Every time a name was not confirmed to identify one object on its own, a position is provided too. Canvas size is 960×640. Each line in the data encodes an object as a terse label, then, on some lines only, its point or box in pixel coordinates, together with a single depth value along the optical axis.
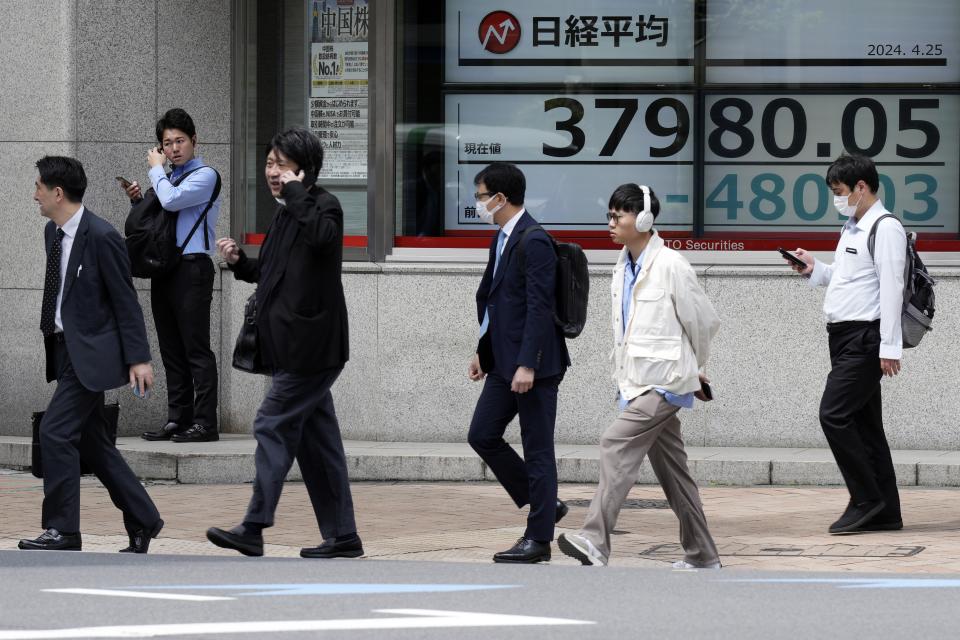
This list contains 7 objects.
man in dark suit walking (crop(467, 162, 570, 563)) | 15.77
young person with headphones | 15.11
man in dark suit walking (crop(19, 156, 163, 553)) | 15.52
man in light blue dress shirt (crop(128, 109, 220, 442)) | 22.44
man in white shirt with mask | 17.61
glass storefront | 23.59
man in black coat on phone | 14.93
